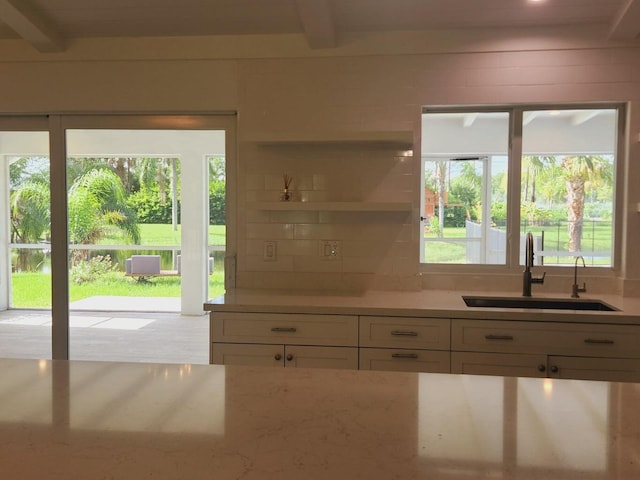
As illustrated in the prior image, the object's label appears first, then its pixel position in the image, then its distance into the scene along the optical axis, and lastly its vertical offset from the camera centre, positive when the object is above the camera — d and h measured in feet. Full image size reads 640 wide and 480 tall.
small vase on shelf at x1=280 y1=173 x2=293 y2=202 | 9.41 +0.75
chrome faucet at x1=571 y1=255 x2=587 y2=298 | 8.89 -1.09
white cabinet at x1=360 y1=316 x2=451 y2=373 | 7.54 -1.85
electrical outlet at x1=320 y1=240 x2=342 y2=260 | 9.59 -0.44
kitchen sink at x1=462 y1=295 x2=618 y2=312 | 8.66 -1.37
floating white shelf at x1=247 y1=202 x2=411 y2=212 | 8.75 +0.40
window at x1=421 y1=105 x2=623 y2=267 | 9.68 +0.86
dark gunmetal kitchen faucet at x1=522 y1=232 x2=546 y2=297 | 8.84 -0.80
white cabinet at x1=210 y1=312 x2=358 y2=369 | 7.68 -1.84
